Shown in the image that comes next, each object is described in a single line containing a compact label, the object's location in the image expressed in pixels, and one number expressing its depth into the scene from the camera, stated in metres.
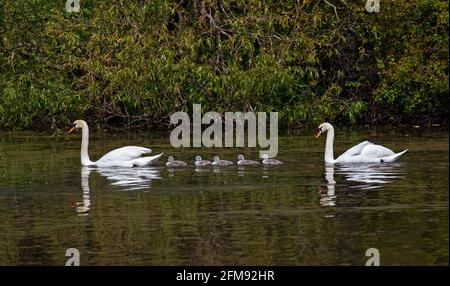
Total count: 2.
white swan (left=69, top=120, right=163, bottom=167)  25.02
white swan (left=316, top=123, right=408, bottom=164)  24.34
